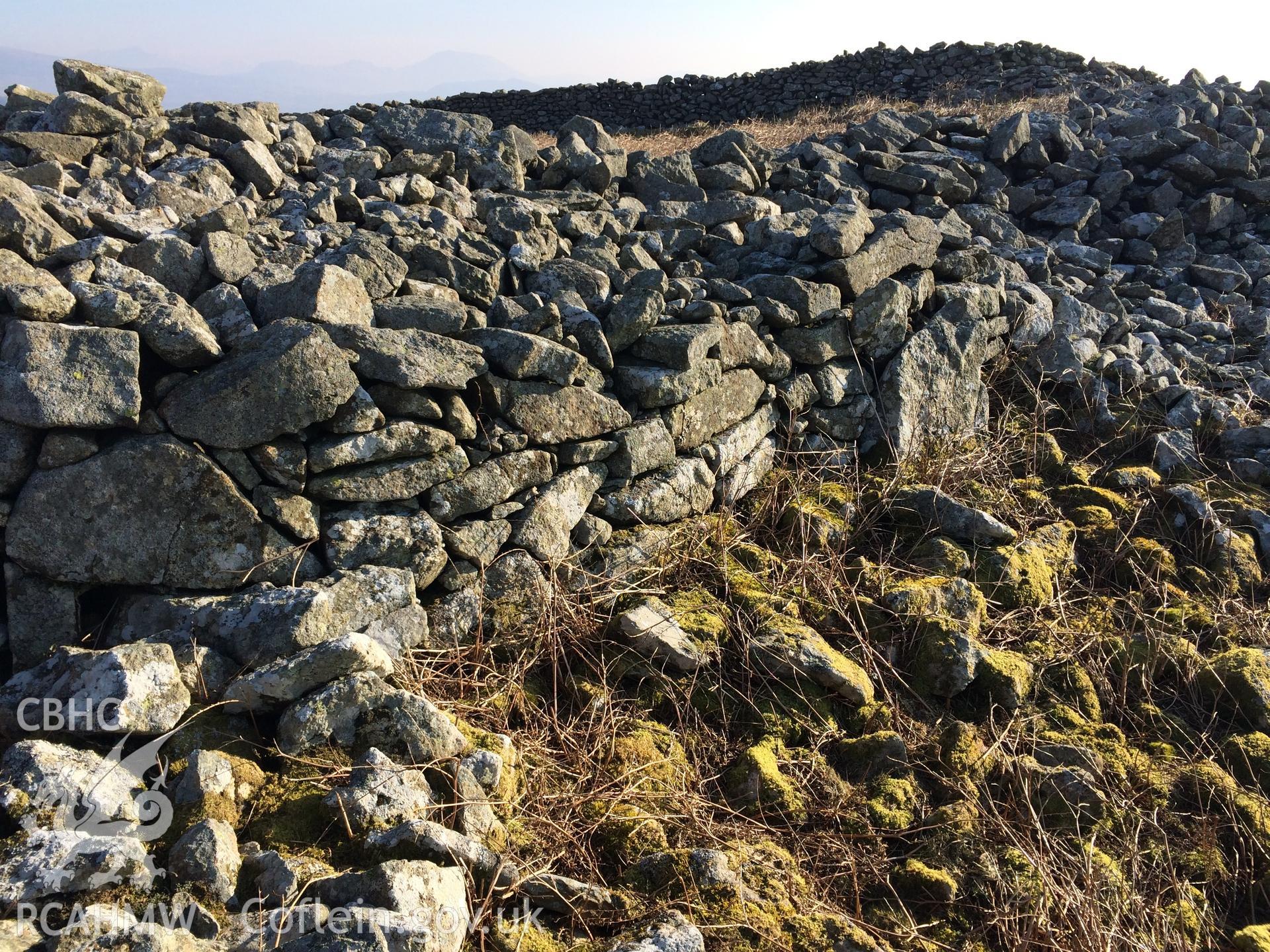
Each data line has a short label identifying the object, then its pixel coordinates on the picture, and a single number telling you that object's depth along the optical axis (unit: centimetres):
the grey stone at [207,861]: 246
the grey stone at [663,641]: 395
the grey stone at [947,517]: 493
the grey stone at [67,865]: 228
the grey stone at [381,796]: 280
